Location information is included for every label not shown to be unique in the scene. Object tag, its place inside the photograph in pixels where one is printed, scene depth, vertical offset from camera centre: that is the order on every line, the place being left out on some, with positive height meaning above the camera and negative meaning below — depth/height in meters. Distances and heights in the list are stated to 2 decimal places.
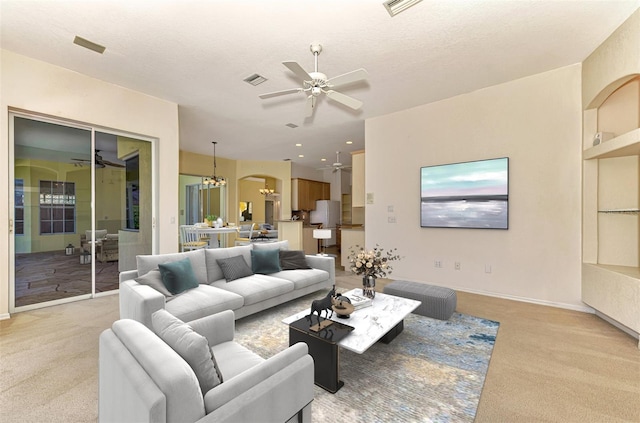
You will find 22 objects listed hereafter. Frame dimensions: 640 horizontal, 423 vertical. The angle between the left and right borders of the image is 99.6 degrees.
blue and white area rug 1.78 -1.32
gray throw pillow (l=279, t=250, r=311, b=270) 4.22 -0.80
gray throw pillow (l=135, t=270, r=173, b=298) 2.78 -0.75
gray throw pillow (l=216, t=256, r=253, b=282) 3.56 -0.79
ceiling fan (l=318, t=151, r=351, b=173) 8.34 +1.40
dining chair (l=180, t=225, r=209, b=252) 6.85 -0.84
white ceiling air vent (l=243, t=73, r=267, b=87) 3.77 +1.86
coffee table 1.99 -1.00
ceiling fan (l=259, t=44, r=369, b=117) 2.67 +1.34
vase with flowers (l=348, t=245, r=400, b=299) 2.97 -0.64
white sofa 2.52 -0.93
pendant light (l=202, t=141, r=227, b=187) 7.91 +0.89
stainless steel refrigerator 10.49 -0.23
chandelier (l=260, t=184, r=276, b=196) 10.28 +0.69
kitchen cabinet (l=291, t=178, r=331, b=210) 10.27 +0.63
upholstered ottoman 3.21 -1.07
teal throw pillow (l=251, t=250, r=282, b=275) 3.93 -0.78
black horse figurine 2.21 -0.79
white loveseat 0.99 -0.75
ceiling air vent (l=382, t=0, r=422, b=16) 2.43 +1.86
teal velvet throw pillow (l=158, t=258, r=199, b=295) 2.92 -0.74
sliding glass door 3.61 +0.00
